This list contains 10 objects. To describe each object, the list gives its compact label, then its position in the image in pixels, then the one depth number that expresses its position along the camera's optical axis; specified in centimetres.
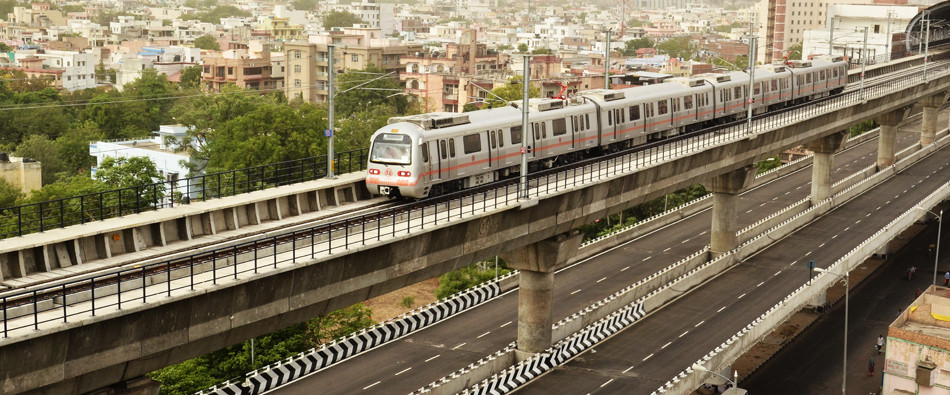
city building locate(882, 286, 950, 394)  4756
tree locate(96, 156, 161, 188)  7550
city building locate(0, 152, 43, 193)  9506
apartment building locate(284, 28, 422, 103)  16212
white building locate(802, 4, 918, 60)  15438
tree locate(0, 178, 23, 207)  8381
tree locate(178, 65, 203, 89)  17471
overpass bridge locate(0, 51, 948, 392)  2791
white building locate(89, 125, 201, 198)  9550
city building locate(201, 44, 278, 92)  16875
